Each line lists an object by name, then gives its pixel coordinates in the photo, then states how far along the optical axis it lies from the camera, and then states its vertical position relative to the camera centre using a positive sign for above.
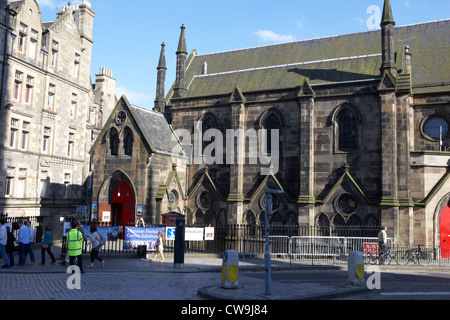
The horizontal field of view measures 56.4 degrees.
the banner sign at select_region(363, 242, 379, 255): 20.88 -1.83
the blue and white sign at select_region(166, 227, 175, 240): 20.83 -1.35
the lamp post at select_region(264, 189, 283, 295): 11.20 -1.24
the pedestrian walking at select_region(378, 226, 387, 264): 20.17 -1.48
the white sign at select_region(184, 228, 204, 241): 21.54 -1.42
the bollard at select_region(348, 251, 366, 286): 13.28 -1.85
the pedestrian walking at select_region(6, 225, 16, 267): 16.34 -1.74
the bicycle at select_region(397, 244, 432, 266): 20.68 -2.28
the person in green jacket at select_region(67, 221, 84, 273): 14.34 -1.35
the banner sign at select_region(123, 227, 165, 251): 19.88 -1.53
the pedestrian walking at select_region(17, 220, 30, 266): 16.52 -1.51
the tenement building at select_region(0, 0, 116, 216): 29.06 +7.21
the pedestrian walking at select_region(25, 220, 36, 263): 17.12 -1.70
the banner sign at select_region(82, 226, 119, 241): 20.00 -1.34
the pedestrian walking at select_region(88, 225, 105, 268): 16.42 -1.58
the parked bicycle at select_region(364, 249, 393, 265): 20.19 -2.26
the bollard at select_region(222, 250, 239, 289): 12.13 -1.83
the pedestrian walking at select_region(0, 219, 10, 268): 15.46 -1.50
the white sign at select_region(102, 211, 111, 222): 26.77 -0.76
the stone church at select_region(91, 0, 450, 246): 24.45 +4.20
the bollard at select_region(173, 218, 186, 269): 17.19 -1.56
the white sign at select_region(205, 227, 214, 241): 22.20 -1.39
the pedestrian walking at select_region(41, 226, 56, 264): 17.03 -1.65
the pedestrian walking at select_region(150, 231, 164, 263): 18.88 -1.80
